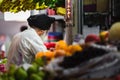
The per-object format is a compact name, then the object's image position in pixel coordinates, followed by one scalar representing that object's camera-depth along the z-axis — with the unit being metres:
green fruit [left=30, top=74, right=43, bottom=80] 2.74
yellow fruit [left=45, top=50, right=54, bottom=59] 2.95
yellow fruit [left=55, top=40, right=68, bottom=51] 2.92
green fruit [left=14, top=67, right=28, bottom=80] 2.84
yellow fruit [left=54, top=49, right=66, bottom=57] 2.71
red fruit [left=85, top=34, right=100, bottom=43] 2.87
